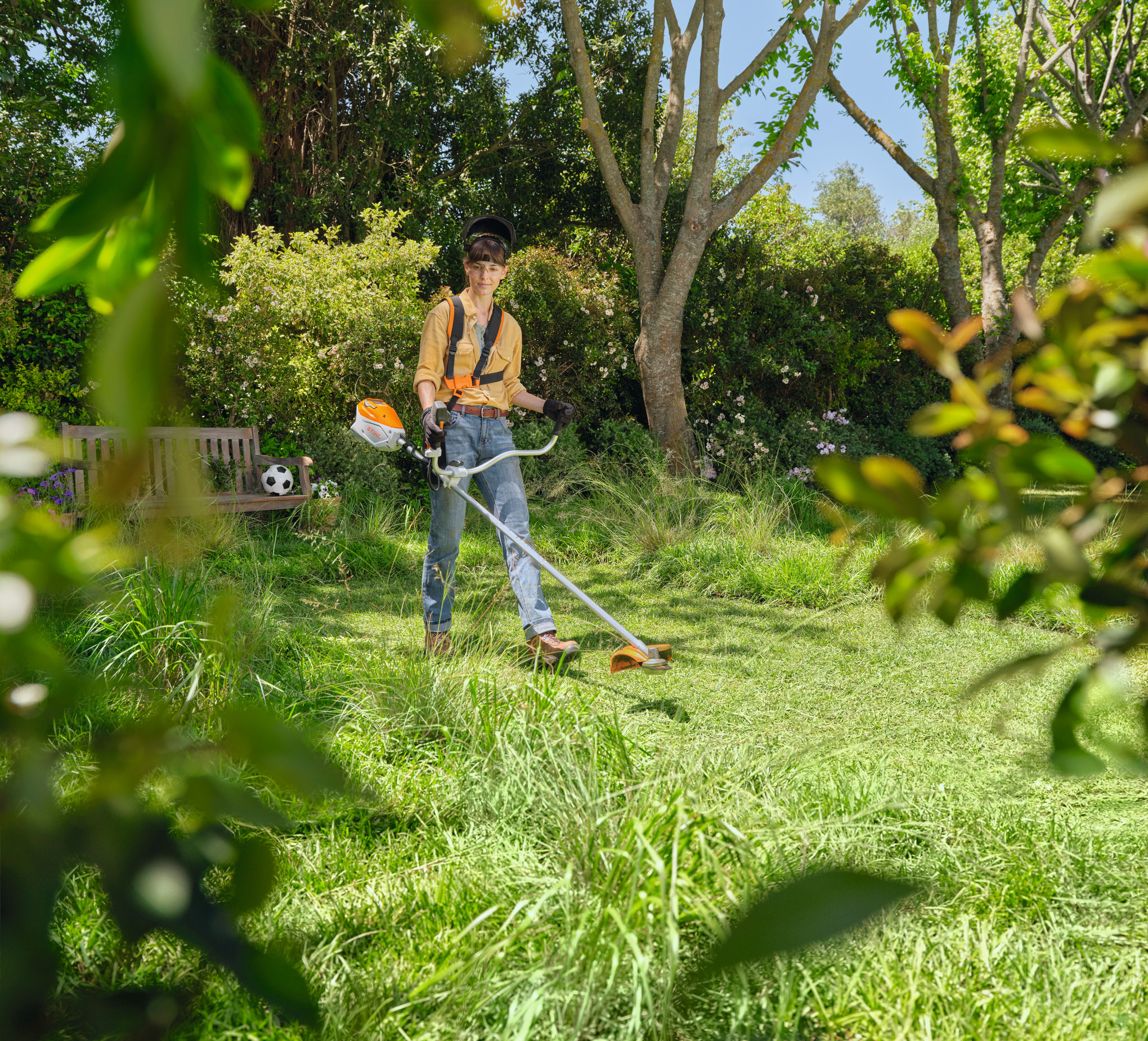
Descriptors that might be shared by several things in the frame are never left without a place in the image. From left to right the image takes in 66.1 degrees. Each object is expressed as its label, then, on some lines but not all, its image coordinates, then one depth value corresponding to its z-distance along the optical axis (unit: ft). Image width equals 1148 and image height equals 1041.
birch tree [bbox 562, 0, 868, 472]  27.50
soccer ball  23.26
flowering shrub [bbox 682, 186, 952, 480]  32.55
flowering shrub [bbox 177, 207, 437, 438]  25.85
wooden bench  19.45
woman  13.55
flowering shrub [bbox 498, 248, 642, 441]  30.73
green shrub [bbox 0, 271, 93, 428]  23.98
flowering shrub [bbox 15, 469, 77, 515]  16.75
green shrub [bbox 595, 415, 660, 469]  28.81
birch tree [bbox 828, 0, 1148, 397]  32.60
